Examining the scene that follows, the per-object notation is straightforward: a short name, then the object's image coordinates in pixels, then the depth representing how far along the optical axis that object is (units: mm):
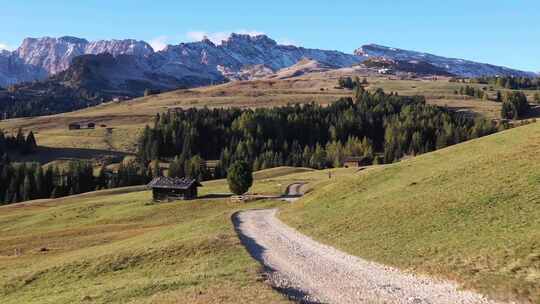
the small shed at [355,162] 183150
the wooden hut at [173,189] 113250
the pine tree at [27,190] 165125
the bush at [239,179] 100750
